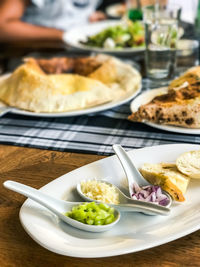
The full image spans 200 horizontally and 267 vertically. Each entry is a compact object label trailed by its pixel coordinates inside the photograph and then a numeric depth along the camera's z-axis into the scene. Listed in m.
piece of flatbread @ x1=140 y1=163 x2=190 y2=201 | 0.77
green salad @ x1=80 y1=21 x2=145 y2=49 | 1.92
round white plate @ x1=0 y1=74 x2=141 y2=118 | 1.22
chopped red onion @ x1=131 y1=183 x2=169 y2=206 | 0.74
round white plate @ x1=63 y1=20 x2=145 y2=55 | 1.82
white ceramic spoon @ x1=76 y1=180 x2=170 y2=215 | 0.68
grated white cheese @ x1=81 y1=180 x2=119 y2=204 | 0.74
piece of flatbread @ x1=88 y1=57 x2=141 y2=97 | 1.41
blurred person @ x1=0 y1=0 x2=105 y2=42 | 2.79
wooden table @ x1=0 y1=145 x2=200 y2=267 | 0.66
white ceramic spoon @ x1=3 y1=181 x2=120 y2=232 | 0.68
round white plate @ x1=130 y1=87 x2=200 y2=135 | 1.08
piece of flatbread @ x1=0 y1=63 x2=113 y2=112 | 1.26
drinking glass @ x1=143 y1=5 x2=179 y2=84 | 1.46
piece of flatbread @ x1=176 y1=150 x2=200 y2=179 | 0.81
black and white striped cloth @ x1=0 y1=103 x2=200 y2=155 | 1.07
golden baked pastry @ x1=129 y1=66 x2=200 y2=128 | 1.10
